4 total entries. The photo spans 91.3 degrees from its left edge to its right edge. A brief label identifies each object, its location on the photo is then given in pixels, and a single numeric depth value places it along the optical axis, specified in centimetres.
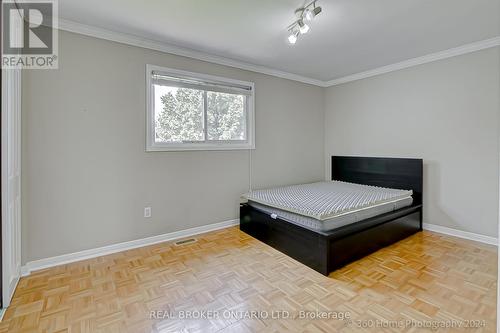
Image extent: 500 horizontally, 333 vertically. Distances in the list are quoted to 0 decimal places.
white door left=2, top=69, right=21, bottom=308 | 183
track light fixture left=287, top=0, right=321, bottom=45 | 212
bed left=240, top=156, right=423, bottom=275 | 245
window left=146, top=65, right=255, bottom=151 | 311
